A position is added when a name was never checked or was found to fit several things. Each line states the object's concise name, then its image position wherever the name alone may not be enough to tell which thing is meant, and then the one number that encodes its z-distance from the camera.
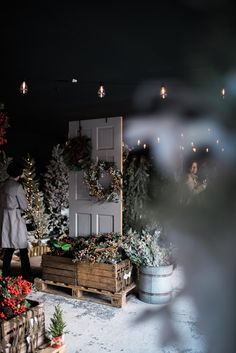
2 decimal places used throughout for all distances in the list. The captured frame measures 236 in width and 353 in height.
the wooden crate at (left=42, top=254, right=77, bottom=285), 3.87
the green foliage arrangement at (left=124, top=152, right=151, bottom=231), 3.26
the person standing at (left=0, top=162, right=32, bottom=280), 4.09
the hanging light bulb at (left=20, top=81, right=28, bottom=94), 3.86
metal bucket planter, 3.46
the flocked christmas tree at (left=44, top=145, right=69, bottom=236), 6.72
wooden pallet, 3.60
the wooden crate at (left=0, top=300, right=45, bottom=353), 2.13
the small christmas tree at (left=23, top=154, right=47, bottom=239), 6.09
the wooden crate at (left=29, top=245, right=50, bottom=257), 5.80
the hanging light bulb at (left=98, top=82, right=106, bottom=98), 3.82
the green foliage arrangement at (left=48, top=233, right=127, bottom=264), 3.71
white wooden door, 4.10
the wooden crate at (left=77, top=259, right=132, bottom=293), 3.62
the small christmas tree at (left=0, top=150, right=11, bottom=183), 5.17
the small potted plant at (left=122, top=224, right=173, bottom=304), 3.47
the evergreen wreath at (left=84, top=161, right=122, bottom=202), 3.96
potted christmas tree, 2.33
